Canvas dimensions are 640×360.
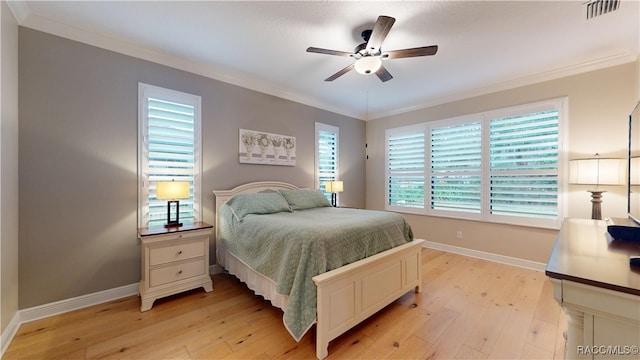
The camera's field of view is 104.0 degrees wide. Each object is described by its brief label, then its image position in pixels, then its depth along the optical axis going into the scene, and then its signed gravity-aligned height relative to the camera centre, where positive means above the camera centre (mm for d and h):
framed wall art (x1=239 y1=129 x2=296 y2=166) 3576 +445
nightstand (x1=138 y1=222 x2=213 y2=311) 2393 -853
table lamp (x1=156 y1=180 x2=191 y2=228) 2541 -162
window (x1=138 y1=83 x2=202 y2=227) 2754 +340
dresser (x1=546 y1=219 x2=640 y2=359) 774 -403
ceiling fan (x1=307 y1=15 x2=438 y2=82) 2127 +1133
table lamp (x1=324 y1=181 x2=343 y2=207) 4316 -140
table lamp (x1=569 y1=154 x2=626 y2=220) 2596 +66
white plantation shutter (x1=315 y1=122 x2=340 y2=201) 4547 +447
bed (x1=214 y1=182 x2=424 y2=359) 1799 -699
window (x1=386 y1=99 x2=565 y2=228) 3297 +204
